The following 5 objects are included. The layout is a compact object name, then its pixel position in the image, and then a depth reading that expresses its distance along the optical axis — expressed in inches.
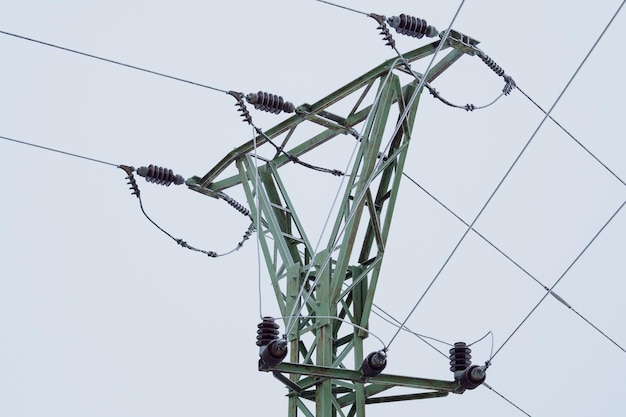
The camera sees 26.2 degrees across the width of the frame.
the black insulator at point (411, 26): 486.6
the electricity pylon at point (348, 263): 487.5
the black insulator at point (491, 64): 504.9
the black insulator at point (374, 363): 466.6
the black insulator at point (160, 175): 572.4
